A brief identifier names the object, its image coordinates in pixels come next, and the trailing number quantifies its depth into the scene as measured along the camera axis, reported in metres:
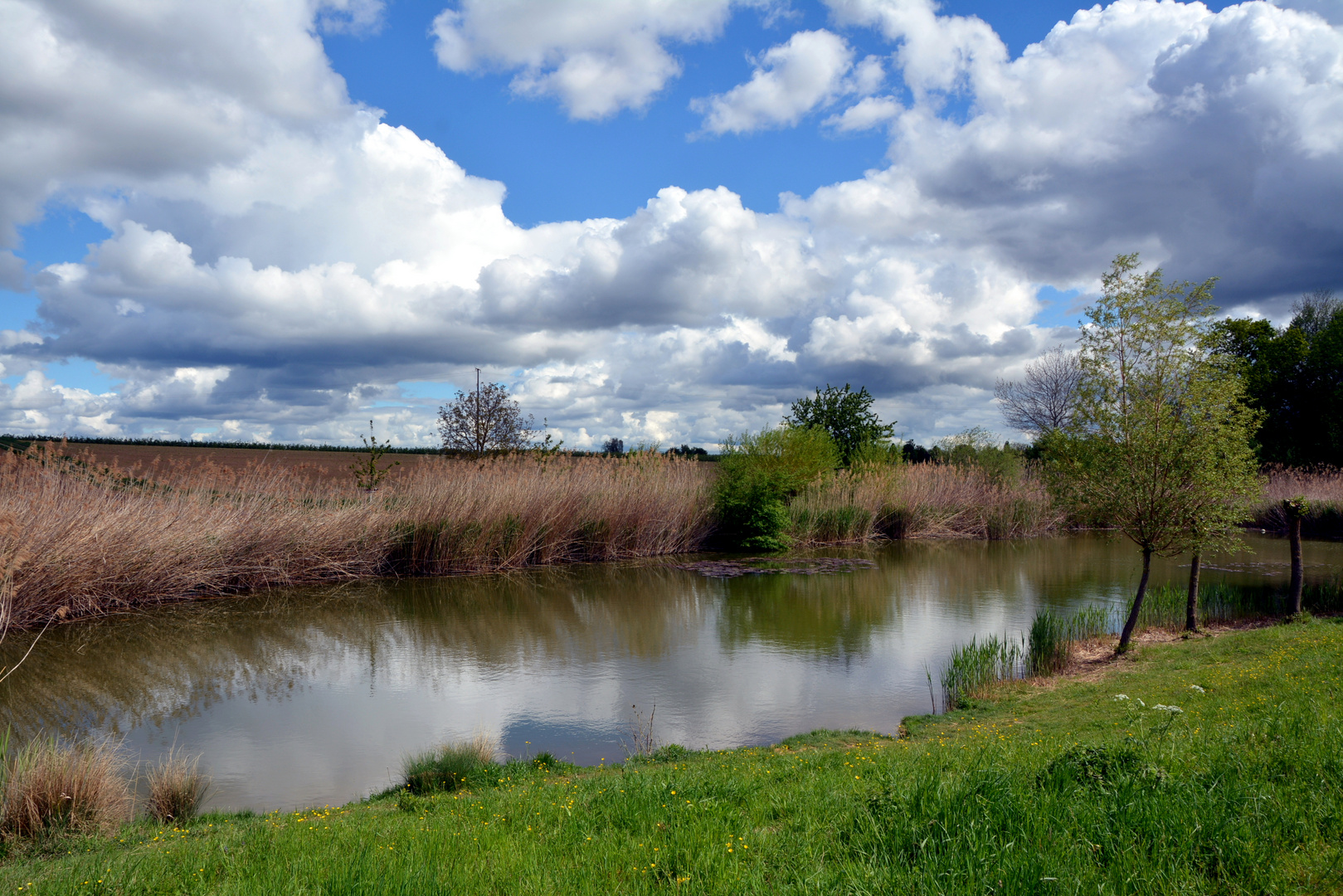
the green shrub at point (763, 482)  25.53
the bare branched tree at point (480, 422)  35.41
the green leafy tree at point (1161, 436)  11.27
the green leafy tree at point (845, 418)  38.97
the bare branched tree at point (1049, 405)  46.41
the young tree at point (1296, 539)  13.55
